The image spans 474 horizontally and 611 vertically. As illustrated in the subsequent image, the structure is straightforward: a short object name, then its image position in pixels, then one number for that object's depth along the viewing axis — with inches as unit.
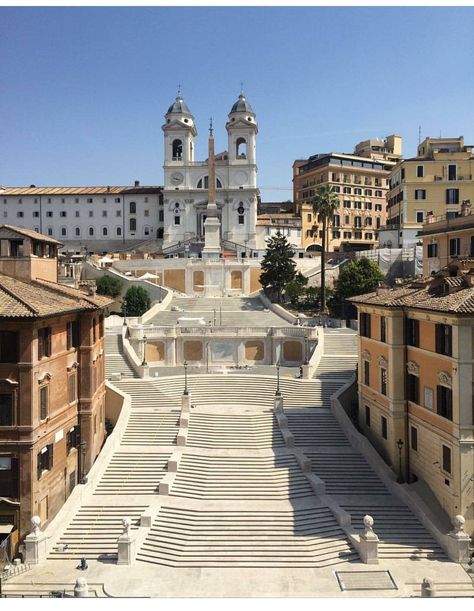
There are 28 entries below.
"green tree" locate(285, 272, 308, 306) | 2486.5
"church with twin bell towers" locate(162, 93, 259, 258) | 4003.4
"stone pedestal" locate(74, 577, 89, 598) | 743.7
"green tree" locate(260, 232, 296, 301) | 2573.8
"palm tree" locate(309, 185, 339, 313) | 2484.0
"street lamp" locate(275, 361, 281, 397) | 1449.8
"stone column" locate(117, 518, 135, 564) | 863.1
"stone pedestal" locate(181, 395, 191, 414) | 1389.4
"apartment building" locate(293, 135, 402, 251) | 4057.6
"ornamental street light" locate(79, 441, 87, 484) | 1138.0
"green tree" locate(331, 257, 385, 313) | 2162.9
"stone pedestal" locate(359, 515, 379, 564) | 860.6
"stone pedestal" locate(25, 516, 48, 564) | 866.8
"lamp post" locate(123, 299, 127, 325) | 2370.7
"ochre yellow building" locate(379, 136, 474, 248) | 2353.6
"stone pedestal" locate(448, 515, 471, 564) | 856.9
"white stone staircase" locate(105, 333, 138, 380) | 1657.2
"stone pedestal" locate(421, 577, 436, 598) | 743.7
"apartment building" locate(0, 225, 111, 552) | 917.8
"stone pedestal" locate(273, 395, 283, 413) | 1404.7
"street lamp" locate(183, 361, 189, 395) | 1414.2
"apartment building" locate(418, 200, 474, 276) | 1587.1
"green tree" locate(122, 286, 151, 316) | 2391.7
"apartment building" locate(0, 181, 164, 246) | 4352.9
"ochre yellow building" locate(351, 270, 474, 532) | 898.1
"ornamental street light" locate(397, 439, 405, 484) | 1097.4
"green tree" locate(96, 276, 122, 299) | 2664.9
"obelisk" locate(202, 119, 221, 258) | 3376.0
